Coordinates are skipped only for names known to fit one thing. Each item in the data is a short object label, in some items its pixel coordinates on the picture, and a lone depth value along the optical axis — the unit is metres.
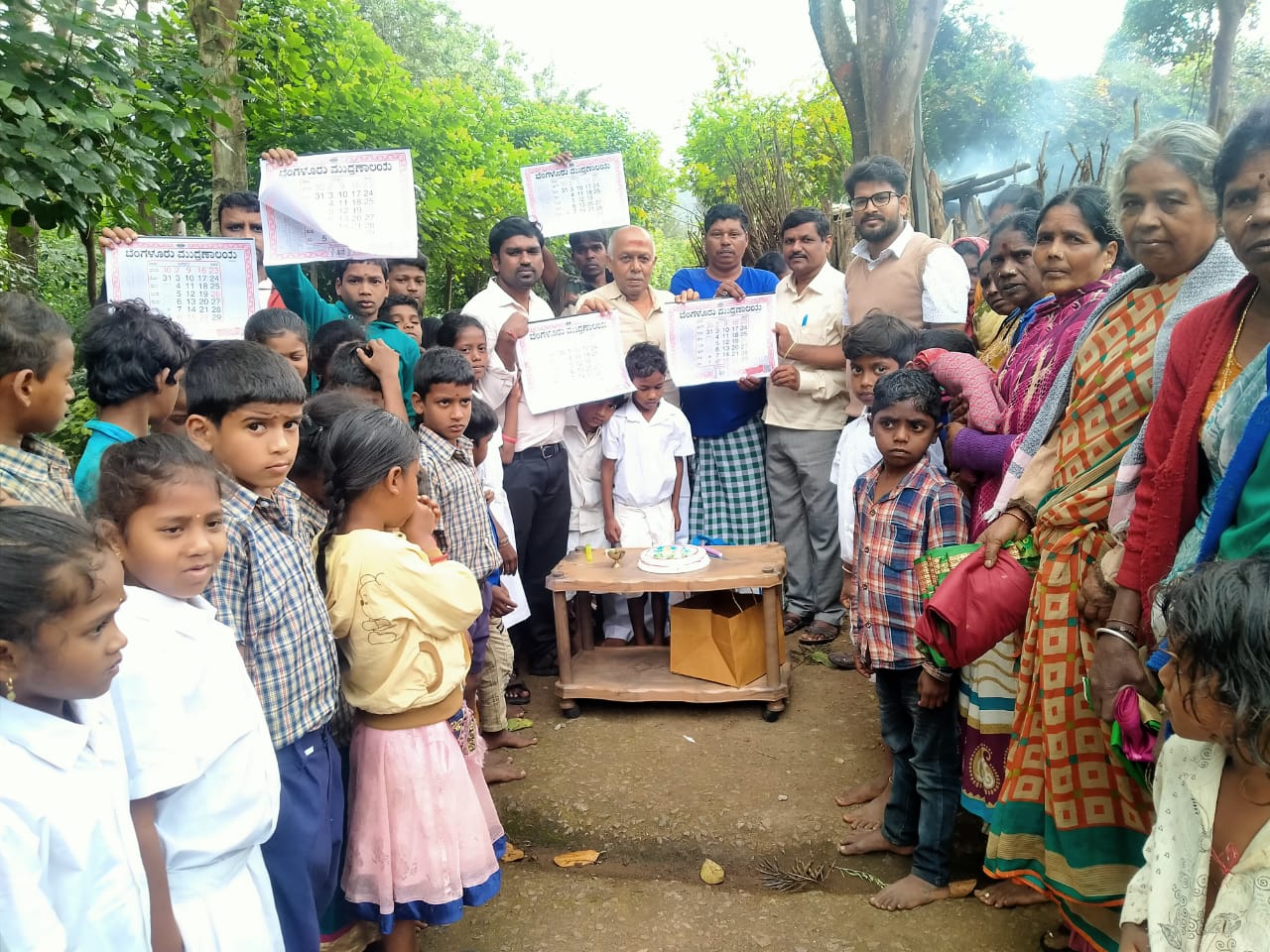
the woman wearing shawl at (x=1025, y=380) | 2.49
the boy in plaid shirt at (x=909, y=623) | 2.72
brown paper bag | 3.98
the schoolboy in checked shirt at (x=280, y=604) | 2.01
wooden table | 3.87
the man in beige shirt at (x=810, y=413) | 4.55
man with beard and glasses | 4.11
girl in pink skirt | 2.25
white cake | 3.97
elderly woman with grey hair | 1.97
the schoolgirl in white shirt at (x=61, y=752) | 1.18
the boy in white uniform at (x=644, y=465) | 4.54
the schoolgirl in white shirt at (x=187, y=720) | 1.50
